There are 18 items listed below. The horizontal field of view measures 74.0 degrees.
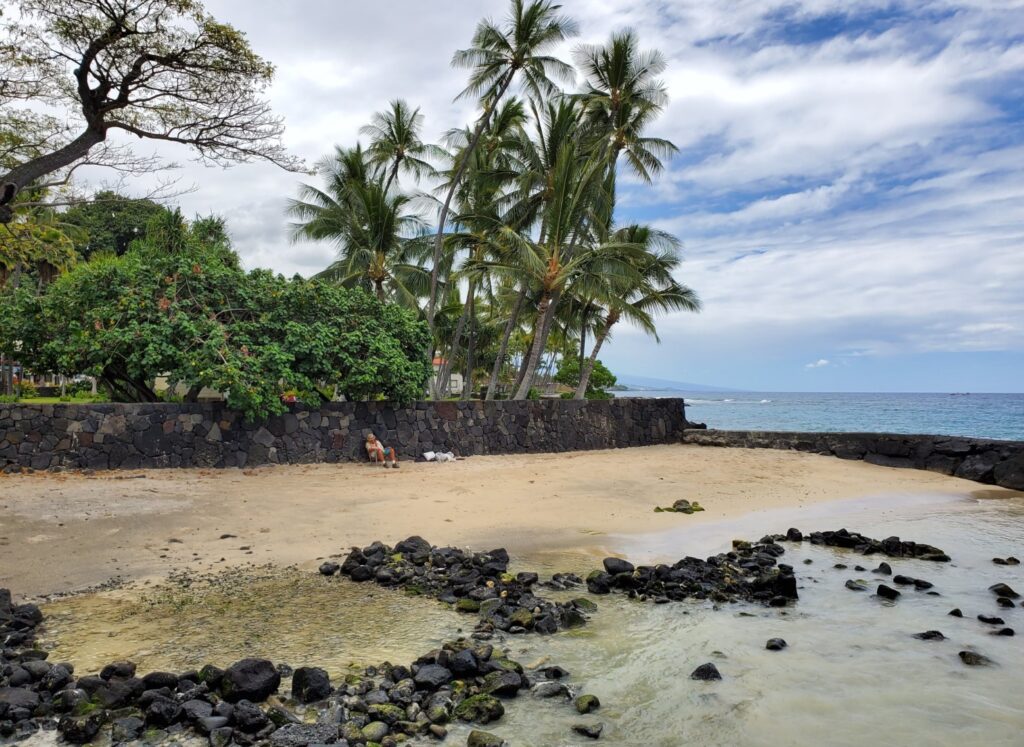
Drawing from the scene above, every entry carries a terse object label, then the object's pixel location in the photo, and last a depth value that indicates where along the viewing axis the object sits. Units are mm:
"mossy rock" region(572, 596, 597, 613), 5312
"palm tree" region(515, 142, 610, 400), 17250
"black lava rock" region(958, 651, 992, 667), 4500
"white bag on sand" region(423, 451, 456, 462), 13906
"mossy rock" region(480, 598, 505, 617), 5105
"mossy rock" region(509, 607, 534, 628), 4867
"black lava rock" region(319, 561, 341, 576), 6094
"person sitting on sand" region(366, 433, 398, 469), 13055
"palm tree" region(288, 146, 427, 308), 20641
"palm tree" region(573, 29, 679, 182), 20062
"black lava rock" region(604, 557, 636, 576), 6152
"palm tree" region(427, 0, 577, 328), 18750
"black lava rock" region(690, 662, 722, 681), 4164
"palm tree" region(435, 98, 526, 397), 19219
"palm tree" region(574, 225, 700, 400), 22350
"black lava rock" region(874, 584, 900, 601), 5926
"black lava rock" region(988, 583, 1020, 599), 5958
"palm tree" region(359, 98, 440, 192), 23172
